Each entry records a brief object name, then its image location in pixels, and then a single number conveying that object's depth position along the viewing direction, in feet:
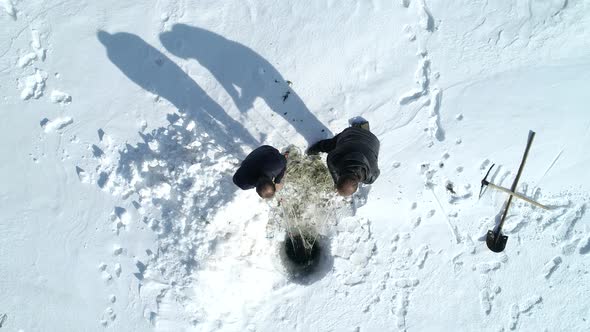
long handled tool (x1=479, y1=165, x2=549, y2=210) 15.44
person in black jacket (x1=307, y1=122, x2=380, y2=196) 10.71
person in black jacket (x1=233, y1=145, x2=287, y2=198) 11.56
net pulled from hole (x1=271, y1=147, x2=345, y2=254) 15.62
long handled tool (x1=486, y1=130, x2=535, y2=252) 15.56
